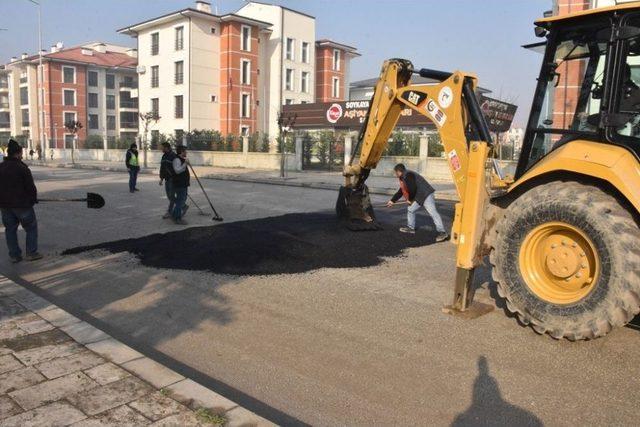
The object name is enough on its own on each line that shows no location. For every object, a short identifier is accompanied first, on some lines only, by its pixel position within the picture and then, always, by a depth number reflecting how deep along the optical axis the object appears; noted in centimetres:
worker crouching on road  959
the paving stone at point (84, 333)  450
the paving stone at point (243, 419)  320
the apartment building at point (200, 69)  4931
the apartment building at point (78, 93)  6731
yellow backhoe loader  424
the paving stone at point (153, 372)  373
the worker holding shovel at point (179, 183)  1103
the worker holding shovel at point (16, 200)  747
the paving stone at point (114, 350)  413
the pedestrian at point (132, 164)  1783
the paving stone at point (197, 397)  340
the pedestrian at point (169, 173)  1127
